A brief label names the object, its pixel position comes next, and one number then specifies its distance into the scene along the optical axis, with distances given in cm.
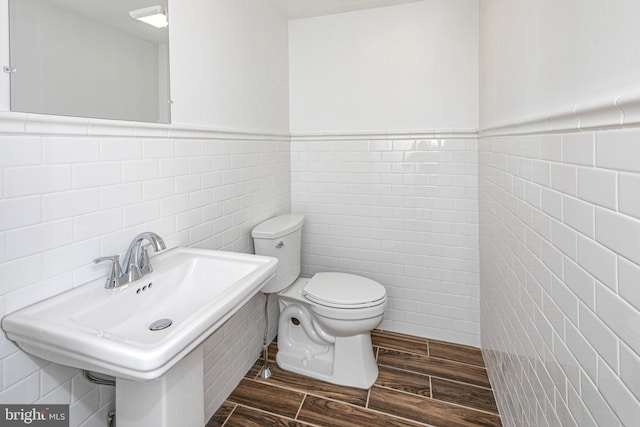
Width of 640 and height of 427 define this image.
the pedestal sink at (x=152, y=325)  74
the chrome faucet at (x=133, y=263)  106
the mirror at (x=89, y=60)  89
